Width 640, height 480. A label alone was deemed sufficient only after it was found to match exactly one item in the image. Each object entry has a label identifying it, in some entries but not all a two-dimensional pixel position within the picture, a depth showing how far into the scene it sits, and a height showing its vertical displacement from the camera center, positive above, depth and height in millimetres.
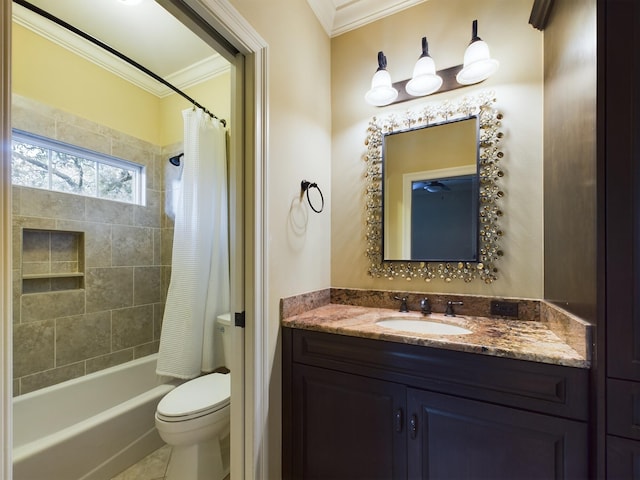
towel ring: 1551 +284
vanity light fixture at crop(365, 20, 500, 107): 1389 +844
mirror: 1462 +257
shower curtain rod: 1162 +1010
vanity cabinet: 907 -648
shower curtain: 1857 -130
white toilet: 1425 -960
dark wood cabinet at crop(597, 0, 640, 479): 781 +0
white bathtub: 1406 -1093
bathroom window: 1807 +488
